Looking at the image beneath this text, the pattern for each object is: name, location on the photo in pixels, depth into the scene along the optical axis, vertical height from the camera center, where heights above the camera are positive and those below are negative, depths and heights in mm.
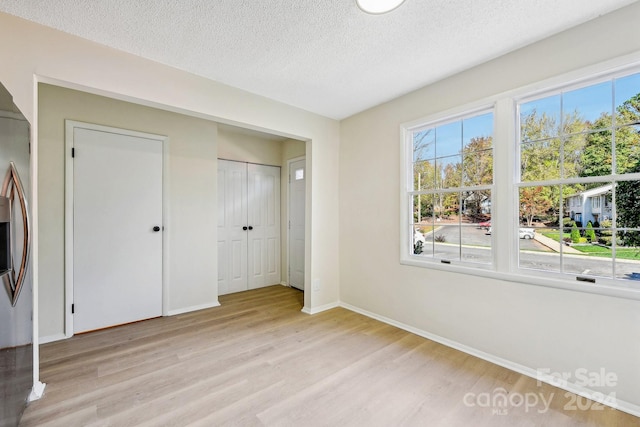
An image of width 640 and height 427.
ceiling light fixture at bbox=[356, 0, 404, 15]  1584 +1243
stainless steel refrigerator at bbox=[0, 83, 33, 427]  1250 -262
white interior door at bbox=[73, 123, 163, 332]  2713 -152
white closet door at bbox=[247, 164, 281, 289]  4391 -185
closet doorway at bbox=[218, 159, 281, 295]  4105 -193
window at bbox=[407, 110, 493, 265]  2379 +236
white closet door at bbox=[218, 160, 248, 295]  4078 -192
